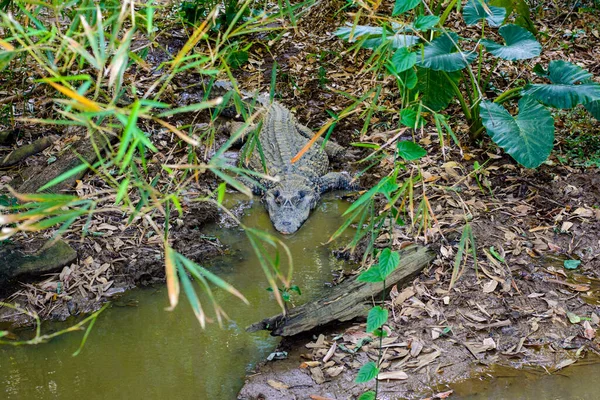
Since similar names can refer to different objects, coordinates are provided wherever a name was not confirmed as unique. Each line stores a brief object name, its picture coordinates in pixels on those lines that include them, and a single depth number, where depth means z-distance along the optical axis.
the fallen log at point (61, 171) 4.26
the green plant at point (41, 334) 3.26
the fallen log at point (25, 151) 4.66
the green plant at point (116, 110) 1.49
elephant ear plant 3.36
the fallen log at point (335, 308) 3.09
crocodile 4.67
